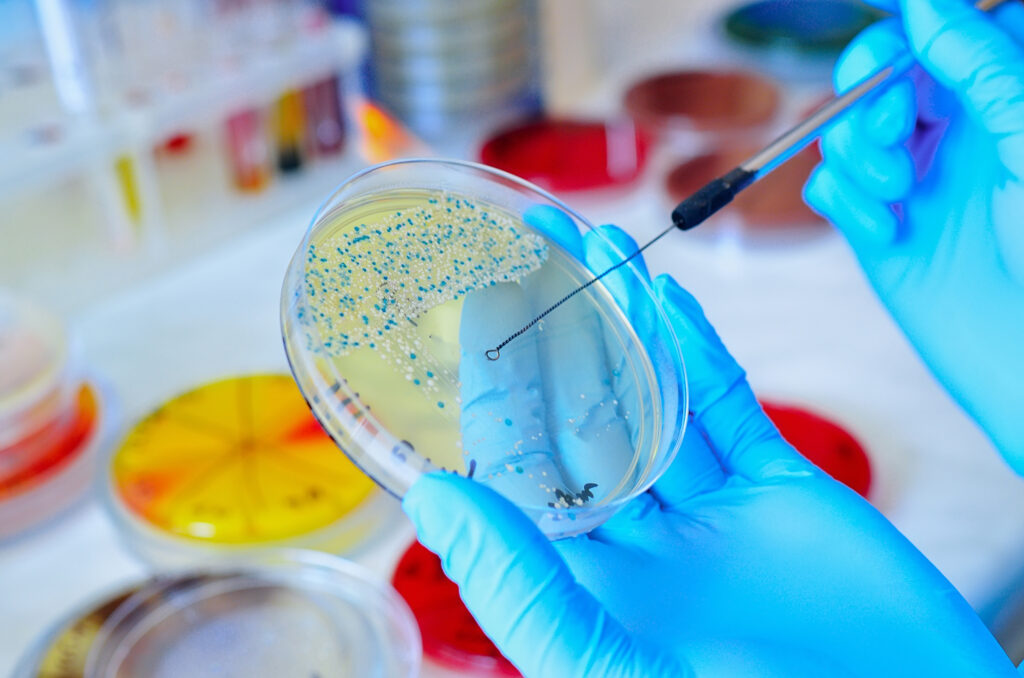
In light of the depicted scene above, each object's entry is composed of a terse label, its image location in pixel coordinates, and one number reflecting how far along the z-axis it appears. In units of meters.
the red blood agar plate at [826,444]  0.64
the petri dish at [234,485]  0.62
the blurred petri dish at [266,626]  0.58
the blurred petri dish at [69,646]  0.58
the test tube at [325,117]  0.79
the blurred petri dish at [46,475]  0.64
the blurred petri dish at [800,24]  0.91
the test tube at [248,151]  0.76
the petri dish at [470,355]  0.47
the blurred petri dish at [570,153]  0.80
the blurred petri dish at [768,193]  0.76
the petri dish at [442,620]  0.58
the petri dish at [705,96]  0.84
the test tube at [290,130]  0.78
